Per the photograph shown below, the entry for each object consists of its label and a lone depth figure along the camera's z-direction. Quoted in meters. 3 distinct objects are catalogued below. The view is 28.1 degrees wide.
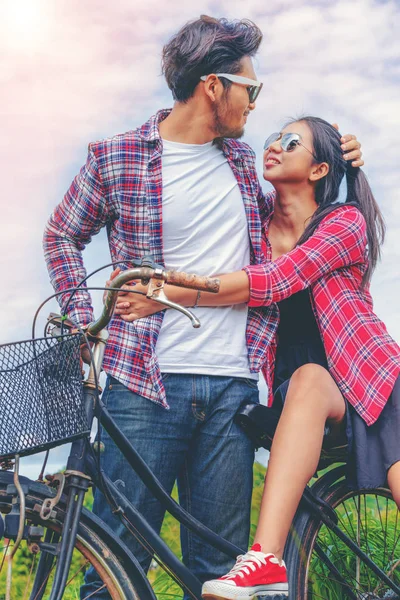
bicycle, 2.30
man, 3.03
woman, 2.85
